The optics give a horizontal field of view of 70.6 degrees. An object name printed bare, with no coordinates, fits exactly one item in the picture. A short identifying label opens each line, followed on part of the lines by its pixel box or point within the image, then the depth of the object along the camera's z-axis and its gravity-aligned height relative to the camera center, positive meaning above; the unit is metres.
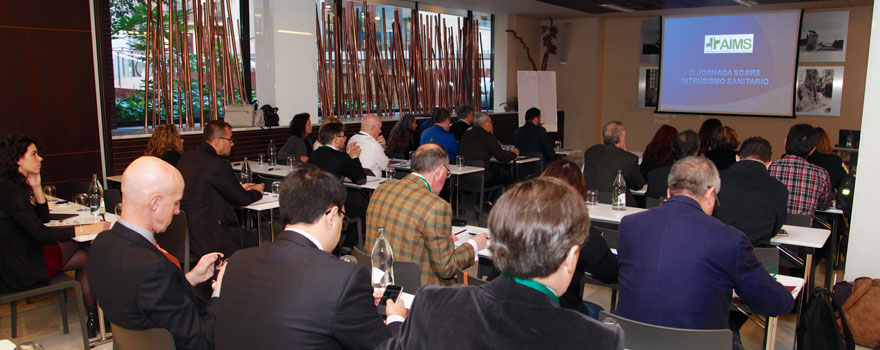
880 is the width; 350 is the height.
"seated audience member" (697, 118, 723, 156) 6.36 -0.31
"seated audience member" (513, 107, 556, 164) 8.53 -0.49
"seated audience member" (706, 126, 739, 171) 6.04 -0.44
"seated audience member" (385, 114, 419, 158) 8.02 -0.47
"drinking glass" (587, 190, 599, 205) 4.86 -0.74
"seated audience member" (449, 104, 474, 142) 8.88 -0.30
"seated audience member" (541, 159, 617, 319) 2.78 -0.74
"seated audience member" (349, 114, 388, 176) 6.57 -0.49
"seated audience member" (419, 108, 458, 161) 7.64 -0.42
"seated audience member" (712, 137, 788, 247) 3.73 -0.59
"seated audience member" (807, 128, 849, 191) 5.42 -0.52
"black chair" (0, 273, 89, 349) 3.50 -1.12
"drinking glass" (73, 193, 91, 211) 4.80 -0.80
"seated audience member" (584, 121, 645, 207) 5.43 -0.53
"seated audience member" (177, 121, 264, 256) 4.43 -0.73
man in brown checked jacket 3.08 -0.61
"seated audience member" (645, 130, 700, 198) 5.14 -0.41
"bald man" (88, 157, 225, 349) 2.16 -0.61
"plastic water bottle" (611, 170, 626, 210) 4.62 -0.68
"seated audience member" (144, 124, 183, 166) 5.37 -0.40
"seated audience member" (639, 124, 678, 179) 5.77 -0.44
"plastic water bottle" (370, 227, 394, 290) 2.82 -0.76
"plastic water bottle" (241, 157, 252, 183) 6.10 -0.74
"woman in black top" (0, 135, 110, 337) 3.52 -0.80
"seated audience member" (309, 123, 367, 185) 5.54 -0.53
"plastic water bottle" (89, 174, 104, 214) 4.59 -0.73
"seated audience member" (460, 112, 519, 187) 7.66 -0.58
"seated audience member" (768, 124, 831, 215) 4.64 -0.53
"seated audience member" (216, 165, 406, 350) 1.77 -0.58
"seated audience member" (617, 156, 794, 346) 2.35 -0.64
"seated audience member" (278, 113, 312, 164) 7.18 -0.48
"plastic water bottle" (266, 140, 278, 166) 7.11 -0.65
